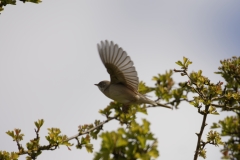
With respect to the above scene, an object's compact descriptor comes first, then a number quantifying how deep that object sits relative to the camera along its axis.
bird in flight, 8.34
